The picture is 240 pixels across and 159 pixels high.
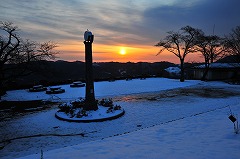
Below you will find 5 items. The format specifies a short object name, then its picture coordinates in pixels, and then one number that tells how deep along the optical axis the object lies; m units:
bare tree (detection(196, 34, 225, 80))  41.82
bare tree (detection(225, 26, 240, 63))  40.81
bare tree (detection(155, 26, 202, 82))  39.91
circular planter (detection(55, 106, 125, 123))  13.10
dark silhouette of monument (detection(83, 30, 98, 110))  14.79
